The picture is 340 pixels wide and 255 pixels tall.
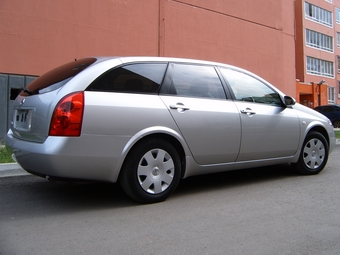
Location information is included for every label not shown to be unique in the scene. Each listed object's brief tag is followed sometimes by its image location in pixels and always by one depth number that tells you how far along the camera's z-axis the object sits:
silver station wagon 3.57
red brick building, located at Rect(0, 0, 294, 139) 11.11
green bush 5.97
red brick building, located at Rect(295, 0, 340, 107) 35.22
